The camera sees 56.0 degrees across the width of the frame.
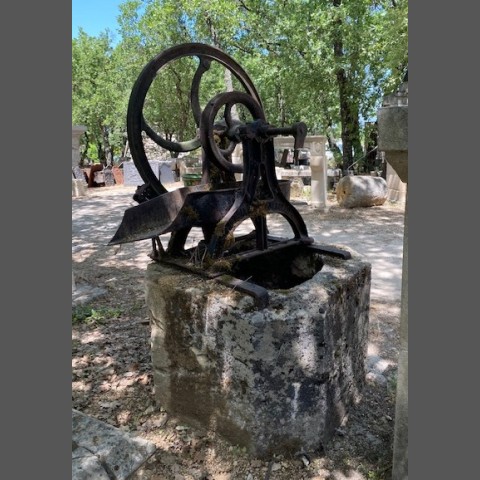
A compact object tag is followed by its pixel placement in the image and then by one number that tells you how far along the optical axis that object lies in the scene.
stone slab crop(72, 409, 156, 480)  2.11
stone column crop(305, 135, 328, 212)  9.13
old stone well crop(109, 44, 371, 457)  2.22
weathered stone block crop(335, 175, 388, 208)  9.22
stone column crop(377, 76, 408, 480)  1.65
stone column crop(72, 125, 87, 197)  13.40
